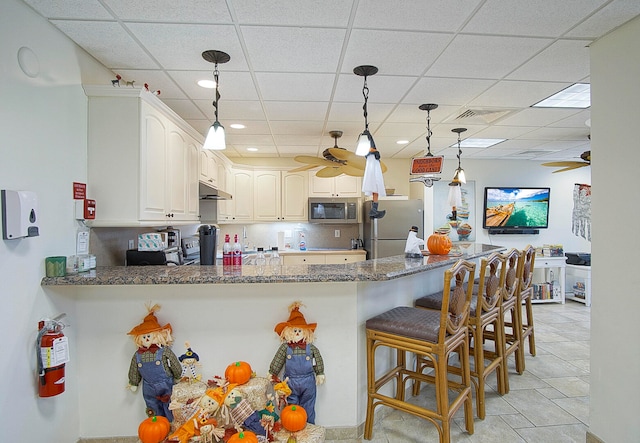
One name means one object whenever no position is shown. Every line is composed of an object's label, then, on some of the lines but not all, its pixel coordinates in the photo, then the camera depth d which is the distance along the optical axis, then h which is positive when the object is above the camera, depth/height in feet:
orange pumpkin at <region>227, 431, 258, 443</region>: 5.44 -3.53
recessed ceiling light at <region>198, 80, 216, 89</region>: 8.82 +3.68
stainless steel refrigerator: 16.71 -0.20
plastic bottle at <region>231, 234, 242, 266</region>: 8.26 -0.92
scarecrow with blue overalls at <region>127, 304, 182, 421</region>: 6.31 -2.73
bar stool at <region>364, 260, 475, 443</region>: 6.22 -2.31
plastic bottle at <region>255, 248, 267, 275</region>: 9.15 -1.02
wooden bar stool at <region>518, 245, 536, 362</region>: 10.18 -2.22
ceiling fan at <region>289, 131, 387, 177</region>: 10.18 +2.00
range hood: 12.11 +1.09
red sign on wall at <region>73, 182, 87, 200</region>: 6.78 +0.64
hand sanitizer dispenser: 5.15 +0.13
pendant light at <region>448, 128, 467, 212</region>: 12.59 +1.16
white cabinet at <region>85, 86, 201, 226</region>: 7.26 +1.46
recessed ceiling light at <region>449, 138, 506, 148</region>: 15.01 +3.65
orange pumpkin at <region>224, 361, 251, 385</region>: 6.25 -2.84
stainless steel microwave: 17.60 +0.54
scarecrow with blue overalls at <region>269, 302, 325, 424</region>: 6.50 -2.71
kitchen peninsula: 6.72 -2.19
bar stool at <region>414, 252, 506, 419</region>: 7.79 -2.38
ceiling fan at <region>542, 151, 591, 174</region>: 11.18 +2.06
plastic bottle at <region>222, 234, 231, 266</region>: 8.38 -0.89
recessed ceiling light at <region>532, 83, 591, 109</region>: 9.43 +3.70
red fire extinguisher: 5.68 -2.30
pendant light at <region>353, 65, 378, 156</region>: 8.04 +2.23
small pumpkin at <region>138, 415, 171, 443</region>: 5.71 -3.57
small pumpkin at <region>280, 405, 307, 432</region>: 6.07 -3.57
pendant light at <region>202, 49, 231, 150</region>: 7.53 +2.00
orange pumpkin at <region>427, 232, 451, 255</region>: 10.24 -0.73
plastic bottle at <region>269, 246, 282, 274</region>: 9.35 -1.06
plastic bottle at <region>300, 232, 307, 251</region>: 17.83 -1.31
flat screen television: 19.24 +0.73
